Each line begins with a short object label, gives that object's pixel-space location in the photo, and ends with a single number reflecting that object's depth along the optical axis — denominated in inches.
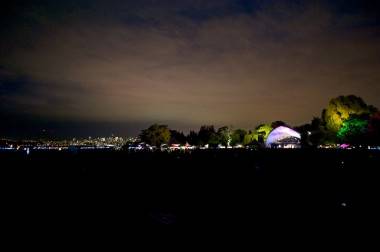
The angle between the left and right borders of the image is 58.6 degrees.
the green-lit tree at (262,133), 5216.5
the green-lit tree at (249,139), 5518.7
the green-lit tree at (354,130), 2952.8
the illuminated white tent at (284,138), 4694.4
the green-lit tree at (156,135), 7019.7
